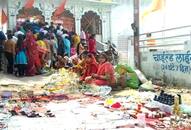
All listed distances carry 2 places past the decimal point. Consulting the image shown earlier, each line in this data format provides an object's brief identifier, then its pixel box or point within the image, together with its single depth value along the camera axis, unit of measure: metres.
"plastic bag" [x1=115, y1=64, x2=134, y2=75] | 5.57
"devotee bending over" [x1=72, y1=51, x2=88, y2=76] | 6.18
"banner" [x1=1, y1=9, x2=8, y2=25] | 9.52
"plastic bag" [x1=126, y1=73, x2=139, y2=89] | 5.42
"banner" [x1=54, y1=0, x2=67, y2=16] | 10.38
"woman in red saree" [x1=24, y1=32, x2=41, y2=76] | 7.29
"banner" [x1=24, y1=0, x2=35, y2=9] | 9.60
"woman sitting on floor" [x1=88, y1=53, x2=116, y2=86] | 5.13
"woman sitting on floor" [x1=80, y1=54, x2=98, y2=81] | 5.61
